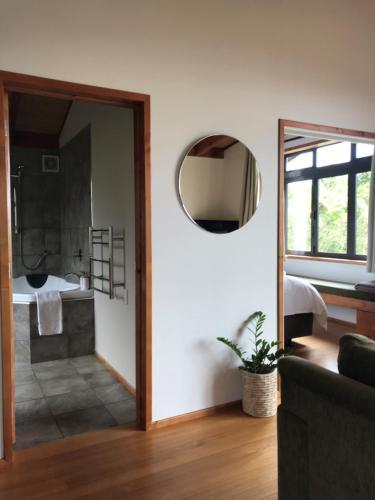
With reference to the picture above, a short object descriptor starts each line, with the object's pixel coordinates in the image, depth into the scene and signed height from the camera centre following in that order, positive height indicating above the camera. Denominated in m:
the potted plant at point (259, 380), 2.74 -1.01
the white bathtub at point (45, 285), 5.28 -0.74
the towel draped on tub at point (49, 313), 3.83 -0.80
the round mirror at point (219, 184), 2.68 +0.29
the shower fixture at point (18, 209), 5.40 +0.24
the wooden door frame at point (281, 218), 2.98 +0.06
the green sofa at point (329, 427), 1.36 -0.71
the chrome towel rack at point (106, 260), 3.44 -0.29
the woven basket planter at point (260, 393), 2.74 -1.10
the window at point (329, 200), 5.27 +0.36
